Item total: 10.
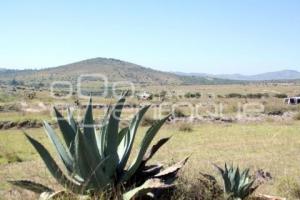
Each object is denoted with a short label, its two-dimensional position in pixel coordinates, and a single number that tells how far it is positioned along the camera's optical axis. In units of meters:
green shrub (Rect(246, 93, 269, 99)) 67.65
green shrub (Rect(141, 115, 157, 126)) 26.13
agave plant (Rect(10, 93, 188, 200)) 4.63
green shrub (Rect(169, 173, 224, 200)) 5.18
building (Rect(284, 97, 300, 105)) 45.05
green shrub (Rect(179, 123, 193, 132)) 22.01
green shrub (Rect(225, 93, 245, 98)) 71.36
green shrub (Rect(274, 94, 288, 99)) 65.94
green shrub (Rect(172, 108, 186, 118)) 31.37
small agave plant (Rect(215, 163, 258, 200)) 5.59
